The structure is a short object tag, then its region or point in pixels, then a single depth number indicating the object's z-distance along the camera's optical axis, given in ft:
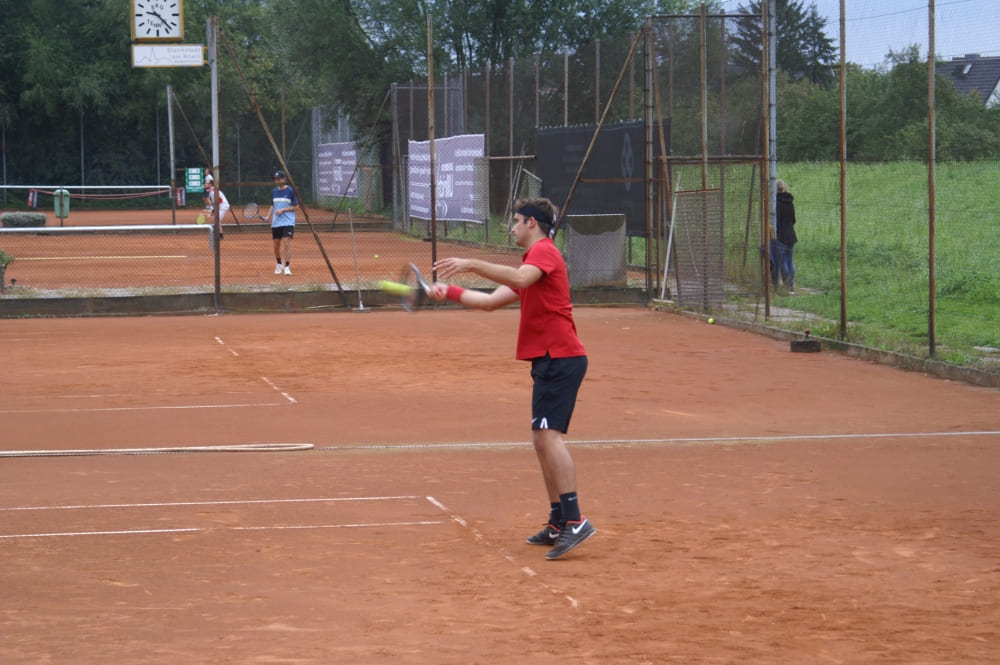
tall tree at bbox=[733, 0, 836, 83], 65.86
